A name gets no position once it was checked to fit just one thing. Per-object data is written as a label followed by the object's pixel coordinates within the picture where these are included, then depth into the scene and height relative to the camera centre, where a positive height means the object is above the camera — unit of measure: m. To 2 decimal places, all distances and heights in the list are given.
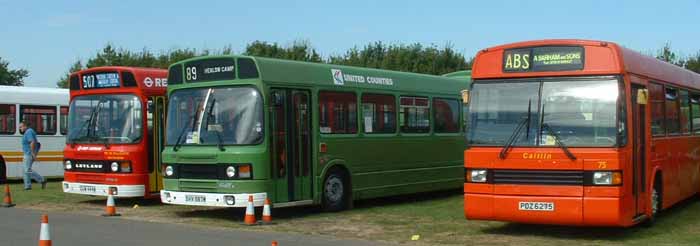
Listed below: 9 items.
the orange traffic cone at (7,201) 17.30 -1.29
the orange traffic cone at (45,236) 8.69 -1.00
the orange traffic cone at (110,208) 15.41 -1.28
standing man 20.70 -0.33
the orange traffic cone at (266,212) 13.82 -1.23
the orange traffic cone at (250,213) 13.72 -1.24
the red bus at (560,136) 11.24 -0.03
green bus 14.05 +0.03
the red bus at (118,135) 16.66 +0.02
